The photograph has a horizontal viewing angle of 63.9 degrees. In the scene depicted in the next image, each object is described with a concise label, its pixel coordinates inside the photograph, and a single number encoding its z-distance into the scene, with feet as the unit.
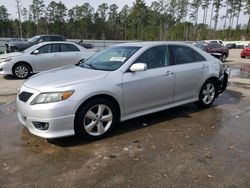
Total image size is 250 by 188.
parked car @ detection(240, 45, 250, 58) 57.11
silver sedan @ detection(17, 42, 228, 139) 9.76
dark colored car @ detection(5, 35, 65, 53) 40.46
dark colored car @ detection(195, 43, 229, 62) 46.60
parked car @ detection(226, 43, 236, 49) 125.42
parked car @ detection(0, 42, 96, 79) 25.56
